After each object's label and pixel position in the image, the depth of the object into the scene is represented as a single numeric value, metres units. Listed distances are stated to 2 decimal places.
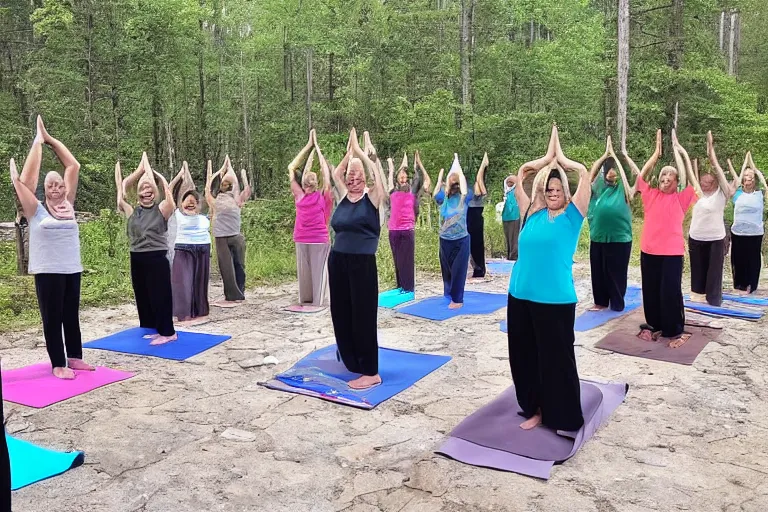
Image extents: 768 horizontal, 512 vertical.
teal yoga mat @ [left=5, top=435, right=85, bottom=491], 3.58
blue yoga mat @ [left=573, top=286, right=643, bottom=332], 7.20
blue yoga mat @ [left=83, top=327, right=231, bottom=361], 6.22
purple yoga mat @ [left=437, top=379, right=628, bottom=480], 3.74
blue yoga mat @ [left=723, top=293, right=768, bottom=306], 8.27
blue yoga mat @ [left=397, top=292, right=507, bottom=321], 7.96
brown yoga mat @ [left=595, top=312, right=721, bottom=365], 5.88
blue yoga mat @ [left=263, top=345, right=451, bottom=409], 4.93
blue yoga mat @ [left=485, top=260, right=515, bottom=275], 11.34
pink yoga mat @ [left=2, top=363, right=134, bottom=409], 4.88
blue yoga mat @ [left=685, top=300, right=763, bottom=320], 7.49
